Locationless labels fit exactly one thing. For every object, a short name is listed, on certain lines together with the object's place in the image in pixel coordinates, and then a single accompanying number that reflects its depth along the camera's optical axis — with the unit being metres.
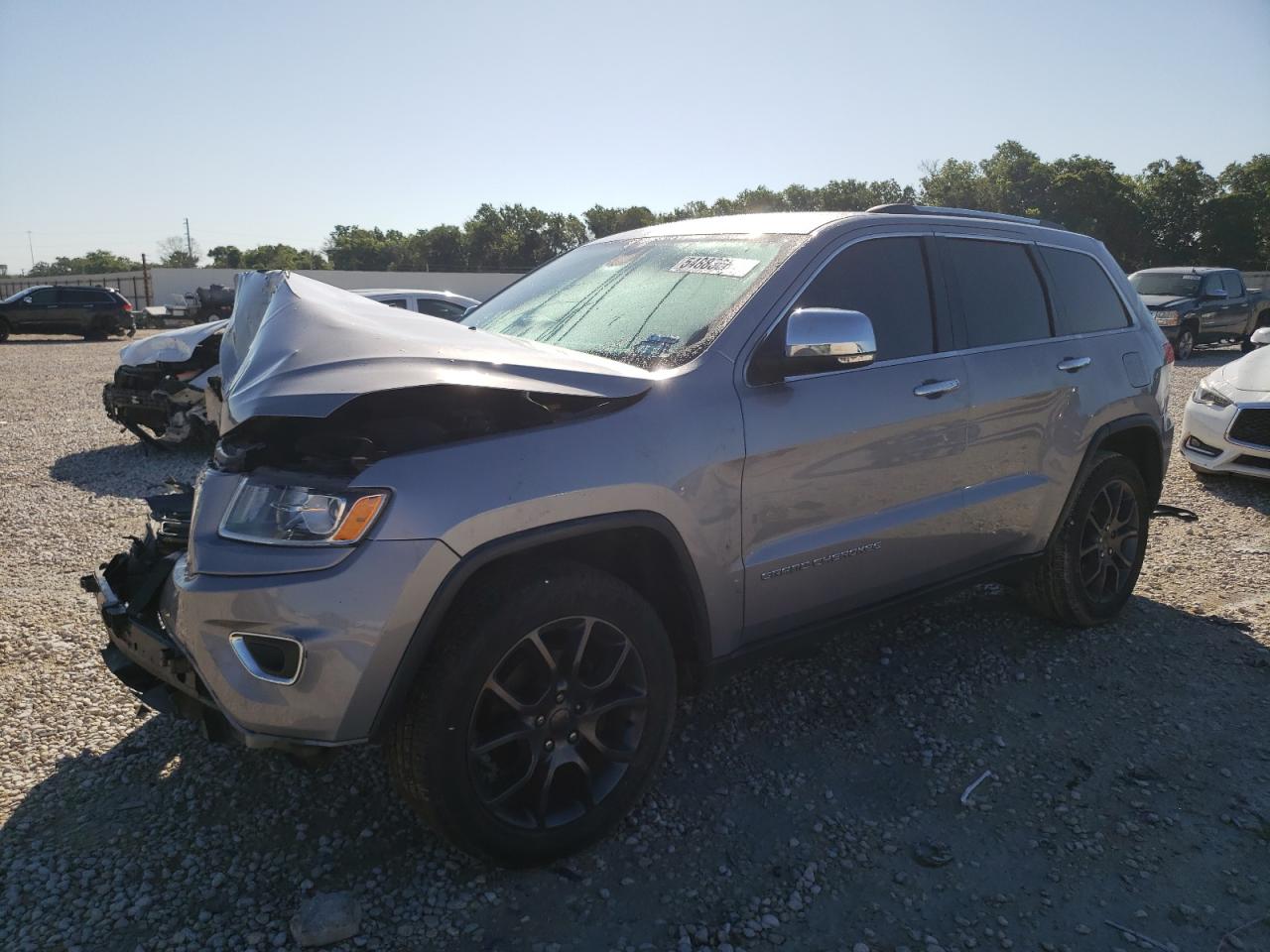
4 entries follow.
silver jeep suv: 2.21
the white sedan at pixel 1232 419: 6.84
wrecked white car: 8.26
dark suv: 25.11
